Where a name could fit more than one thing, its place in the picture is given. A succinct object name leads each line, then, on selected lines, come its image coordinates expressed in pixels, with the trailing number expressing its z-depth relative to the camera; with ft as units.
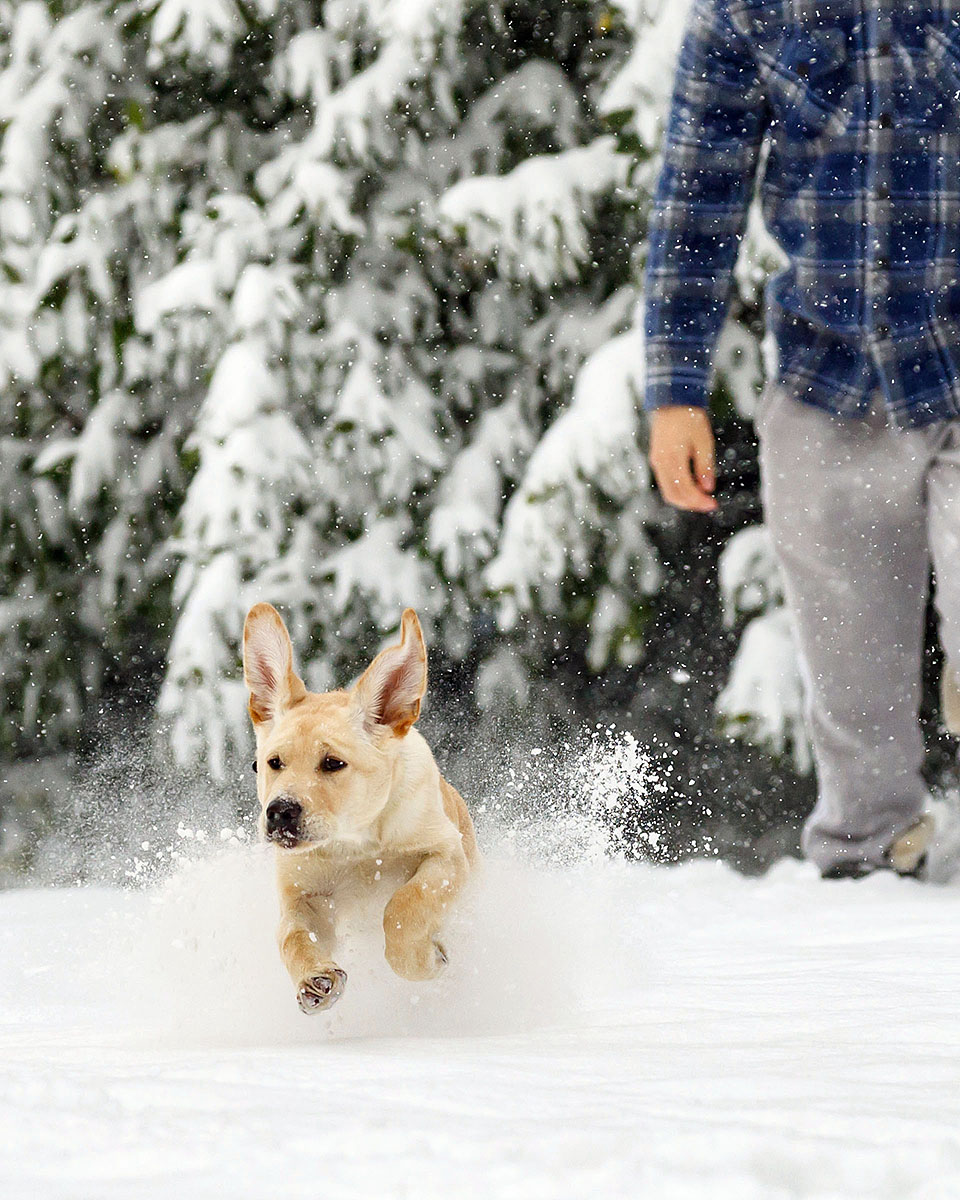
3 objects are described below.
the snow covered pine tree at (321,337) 34.42
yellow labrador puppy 17.11
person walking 23.99
